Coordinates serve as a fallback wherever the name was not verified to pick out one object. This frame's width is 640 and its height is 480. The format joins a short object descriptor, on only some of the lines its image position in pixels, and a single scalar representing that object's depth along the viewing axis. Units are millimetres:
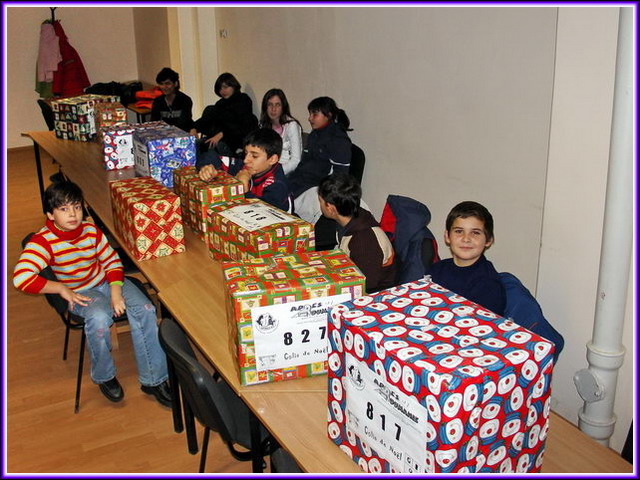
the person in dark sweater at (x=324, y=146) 4590
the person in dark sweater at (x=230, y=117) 5754
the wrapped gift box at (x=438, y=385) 1483
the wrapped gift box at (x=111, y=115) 4992
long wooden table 1893
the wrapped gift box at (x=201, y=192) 3252
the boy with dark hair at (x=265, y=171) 3545
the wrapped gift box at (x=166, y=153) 4023
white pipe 2328
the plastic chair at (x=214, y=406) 2254
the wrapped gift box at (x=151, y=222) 3180
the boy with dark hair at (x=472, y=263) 2557
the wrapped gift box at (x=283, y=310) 2051
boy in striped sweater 3068
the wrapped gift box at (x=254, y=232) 2762
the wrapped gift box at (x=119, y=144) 4492
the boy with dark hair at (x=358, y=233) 2797
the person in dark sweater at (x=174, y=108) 5926
